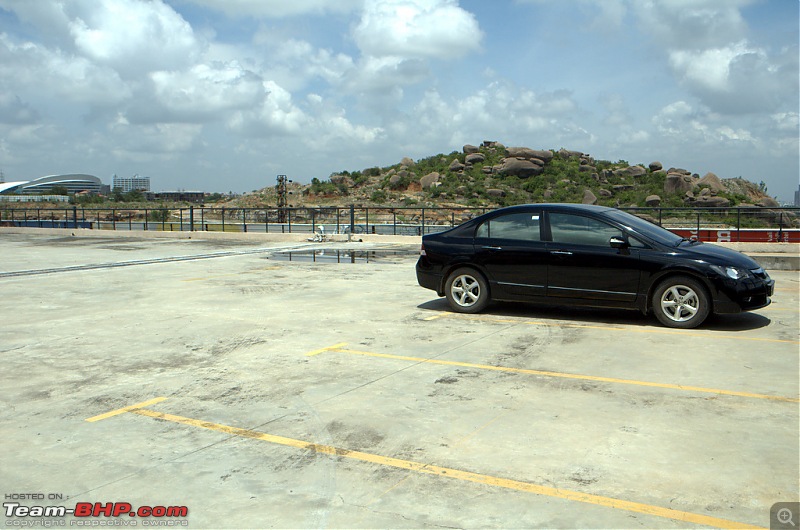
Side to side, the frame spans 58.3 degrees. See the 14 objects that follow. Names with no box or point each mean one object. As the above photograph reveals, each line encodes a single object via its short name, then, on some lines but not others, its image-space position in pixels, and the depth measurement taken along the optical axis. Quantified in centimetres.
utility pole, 7300
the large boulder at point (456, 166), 10256
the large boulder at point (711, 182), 8944
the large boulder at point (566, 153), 10600
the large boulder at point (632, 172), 9975
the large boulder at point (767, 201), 8681
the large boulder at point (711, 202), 8106
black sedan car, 946
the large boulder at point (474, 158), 10494
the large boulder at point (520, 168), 9862
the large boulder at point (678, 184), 8925
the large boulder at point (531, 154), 10238
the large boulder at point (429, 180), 9950
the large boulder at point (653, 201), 8512
